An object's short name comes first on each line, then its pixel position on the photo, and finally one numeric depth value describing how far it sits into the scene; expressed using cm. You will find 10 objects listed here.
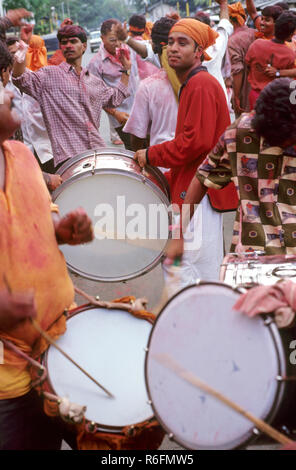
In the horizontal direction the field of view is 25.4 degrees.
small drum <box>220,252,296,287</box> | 240
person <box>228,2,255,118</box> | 741
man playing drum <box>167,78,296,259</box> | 255
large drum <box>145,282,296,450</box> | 183
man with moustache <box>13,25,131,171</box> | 492
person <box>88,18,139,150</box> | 779
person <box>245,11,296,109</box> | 604
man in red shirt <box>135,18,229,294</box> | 362
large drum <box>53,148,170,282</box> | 349
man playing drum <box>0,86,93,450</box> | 208
